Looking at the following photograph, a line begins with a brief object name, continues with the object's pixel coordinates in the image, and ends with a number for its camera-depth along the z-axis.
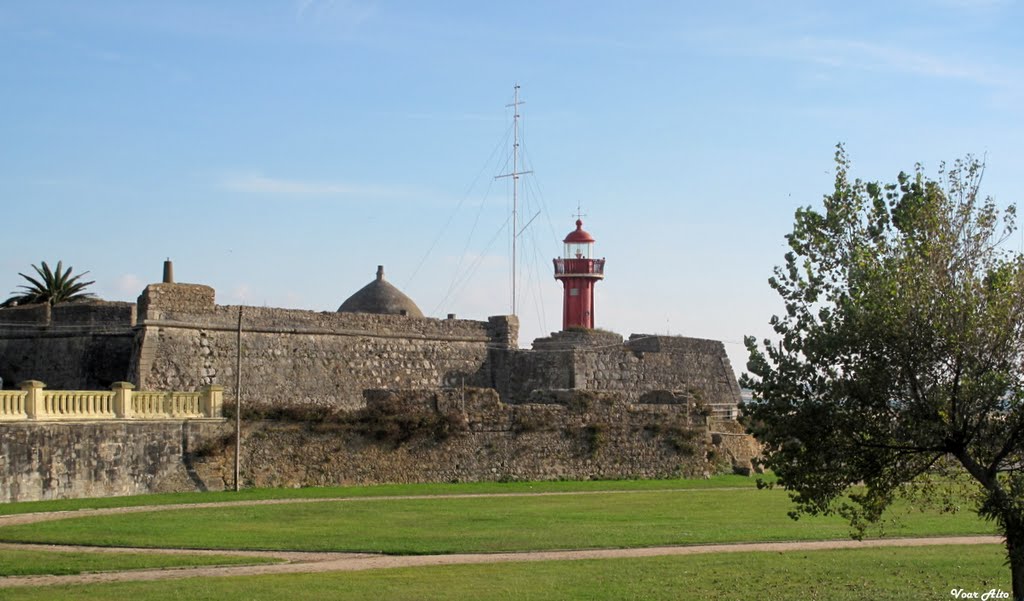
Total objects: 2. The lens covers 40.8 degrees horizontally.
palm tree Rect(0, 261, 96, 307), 45.22
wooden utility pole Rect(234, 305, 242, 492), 32.91
